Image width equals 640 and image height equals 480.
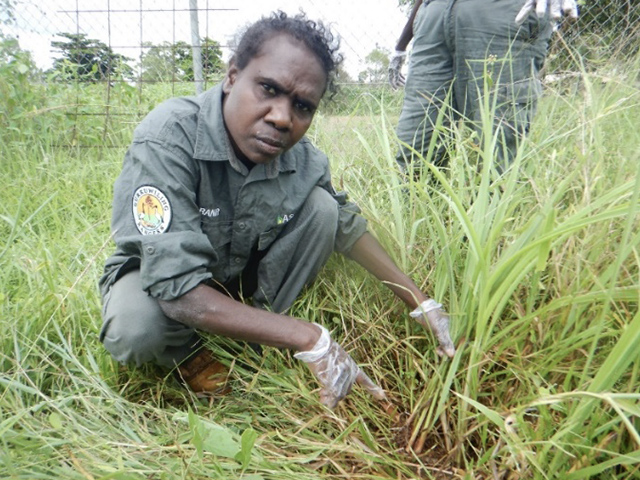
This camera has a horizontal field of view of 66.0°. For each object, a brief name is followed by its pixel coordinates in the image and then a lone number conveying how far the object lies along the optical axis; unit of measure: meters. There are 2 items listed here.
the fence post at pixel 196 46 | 3.23
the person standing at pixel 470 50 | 1.89
